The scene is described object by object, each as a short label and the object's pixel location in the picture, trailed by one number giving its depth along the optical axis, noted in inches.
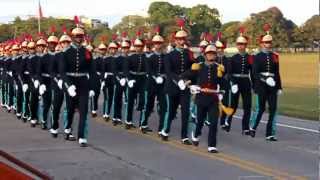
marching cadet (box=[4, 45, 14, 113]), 739.4
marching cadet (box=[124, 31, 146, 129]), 598.5
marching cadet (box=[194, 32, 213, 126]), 531.0
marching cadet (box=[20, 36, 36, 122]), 635.5
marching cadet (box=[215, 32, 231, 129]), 553.3
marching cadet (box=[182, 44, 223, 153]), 443.5
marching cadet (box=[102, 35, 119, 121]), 671.8
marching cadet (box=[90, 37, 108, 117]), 698.2
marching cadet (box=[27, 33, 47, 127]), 606.2
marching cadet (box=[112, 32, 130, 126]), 628.2
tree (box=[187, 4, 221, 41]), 4020.4
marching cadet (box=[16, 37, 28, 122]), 658.8
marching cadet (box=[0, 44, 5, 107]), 817.5
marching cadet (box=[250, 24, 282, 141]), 501.0
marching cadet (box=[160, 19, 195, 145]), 481.1
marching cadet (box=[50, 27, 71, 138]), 506.9
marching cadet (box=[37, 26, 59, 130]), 585.6
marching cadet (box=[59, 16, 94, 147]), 478.0
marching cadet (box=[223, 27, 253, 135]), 542.6
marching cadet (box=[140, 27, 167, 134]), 551.2
